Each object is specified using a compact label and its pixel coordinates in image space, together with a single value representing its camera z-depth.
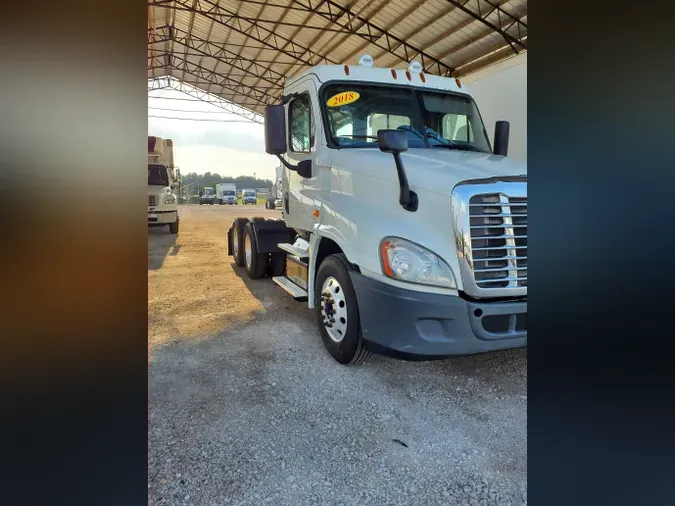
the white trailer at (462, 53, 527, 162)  8.92
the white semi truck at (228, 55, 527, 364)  2.76
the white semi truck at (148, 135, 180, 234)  12.38
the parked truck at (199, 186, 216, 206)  44.38
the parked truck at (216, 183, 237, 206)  43.22
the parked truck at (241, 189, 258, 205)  42.44
